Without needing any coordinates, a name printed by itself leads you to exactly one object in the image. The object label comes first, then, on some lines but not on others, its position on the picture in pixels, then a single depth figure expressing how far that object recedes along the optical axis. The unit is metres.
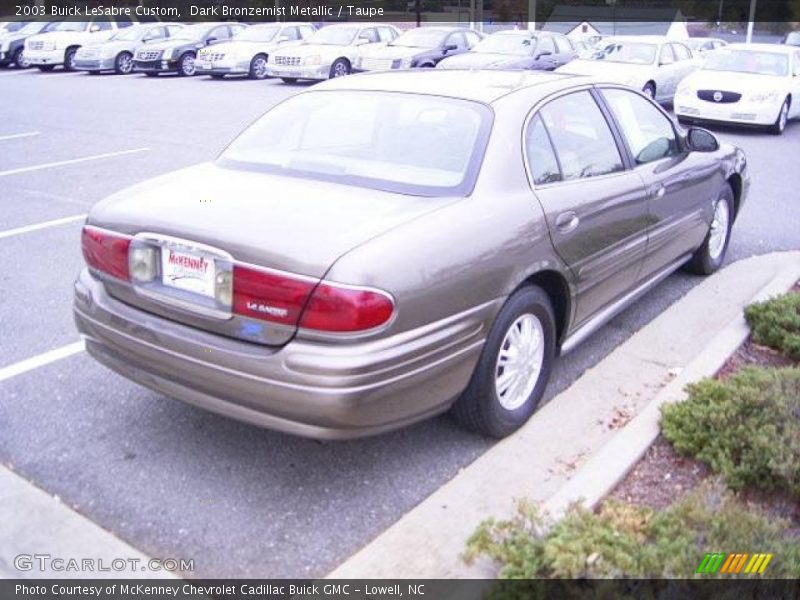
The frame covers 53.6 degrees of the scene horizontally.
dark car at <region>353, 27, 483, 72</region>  18.62
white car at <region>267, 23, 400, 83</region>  18.78
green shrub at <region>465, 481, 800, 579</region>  2.41
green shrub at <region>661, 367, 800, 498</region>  2.99
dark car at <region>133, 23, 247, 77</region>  21.52
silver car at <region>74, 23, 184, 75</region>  21.91
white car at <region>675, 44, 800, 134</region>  12.73
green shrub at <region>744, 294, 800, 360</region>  4.24
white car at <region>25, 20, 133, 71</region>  22.88
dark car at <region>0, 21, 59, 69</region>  23.97
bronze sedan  2.85
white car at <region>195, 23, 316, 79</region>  20.59
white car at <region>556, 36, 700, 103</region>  14.48
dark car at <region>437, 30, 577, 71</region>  16.80
